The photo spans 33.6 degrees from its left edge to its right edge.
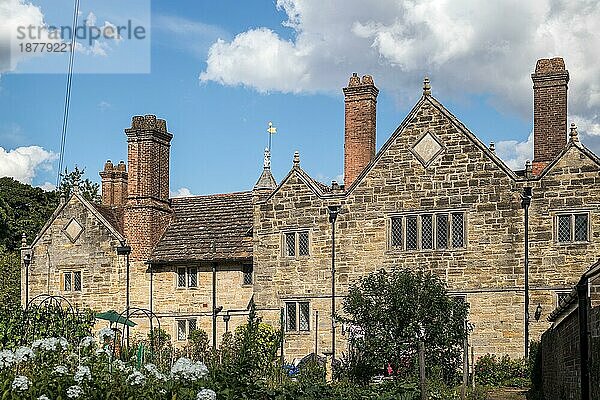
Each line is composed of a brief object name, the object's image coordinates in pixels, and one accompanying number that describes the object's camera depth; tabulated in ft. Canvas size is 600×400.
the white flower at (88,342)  52.13
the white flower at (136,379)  43.50
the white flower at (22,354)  46.92
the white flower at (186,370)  45.34
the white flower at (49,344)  49.06
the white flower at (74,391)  40.93
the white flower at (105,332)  54.24
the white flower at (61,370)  44.06
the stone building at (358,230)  101.55
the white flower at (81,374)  43.01
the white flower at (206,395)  41.60
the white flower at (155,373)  44.96
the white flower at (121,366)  46.02
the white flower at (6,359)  45.96
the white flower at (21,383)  41.57
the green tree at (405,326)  90.27
